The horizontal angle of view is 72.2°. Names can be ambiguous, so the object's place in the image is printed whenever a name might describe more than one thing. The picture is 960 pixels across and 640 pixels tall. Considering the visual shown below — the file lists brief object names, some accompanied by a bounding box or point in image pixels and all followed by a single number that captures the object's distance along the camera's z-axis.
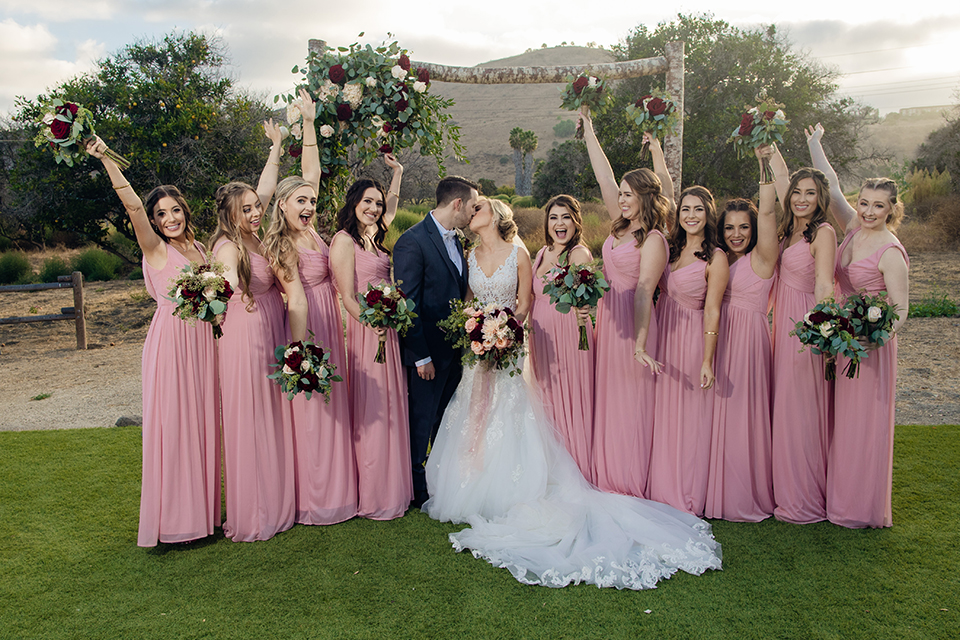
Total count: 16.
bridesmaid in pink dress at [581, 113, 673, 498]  5.10
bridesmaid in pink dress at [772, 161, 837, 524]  4.76
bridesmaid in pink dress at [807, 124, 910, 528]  4.64
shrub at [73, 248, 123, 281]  18.42
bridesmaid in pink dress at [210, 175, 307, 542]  4.66
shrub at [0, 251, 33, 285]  17.61
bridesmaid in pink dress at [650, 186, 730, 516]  4.87
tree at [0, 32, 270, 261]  15.25
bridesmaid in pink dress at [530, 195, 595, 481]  5.23
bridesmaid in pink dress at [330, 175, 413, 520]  5.04
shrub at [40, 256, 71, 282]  17.22
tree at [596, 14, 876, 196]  20.34
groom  5.05
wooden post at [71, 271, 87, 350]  12.07
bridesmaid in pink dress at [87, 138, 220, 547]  4.53
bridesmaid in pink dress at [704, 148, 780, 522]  4.88
